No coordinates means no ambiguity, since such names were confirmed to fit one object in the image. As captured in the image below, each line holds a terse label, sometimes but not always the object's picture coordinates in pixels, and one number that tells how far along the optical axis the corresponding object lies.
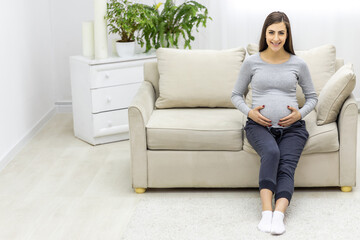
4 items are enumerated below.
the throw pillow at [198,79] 3.68
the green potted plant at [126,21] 4.19
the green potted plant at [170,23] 4.39
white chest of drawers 4.22
